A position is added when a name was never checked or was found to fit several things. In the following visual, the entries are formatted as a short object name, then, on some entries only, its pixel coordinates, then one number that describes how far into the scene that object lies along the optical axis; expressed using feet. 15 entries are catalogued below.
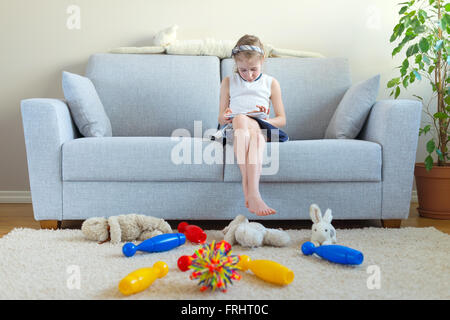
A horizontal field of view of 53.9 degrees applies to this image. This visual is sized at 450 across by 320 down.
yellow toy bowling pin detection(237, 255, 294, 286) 4.20
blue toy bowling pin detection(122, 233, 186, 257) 5.19
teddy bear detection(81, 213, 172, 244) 5.88
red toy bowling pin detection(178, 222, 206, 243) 5.83
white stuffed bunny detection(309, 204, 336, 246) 5.58
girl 6.29
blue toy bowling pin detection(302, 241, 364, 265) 4.79
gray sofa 6.64
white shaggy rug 4.06
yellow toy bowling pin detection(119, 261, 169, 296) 3.95
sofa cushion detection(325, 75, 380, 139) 7.57
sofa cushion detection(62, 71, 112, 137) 7.34
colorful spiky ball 4.01
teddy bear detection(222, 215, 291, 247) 5.56
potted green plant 8.13
